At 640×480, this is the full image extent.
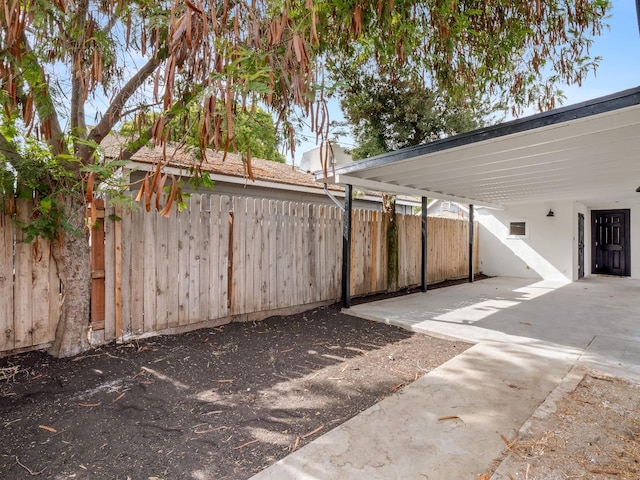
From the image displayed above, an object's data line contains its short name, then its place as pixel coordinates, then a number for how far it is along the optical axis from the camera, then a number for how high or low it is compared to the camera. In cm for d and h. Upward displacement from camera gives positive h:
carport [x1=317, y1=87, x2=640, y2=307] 321 +110
